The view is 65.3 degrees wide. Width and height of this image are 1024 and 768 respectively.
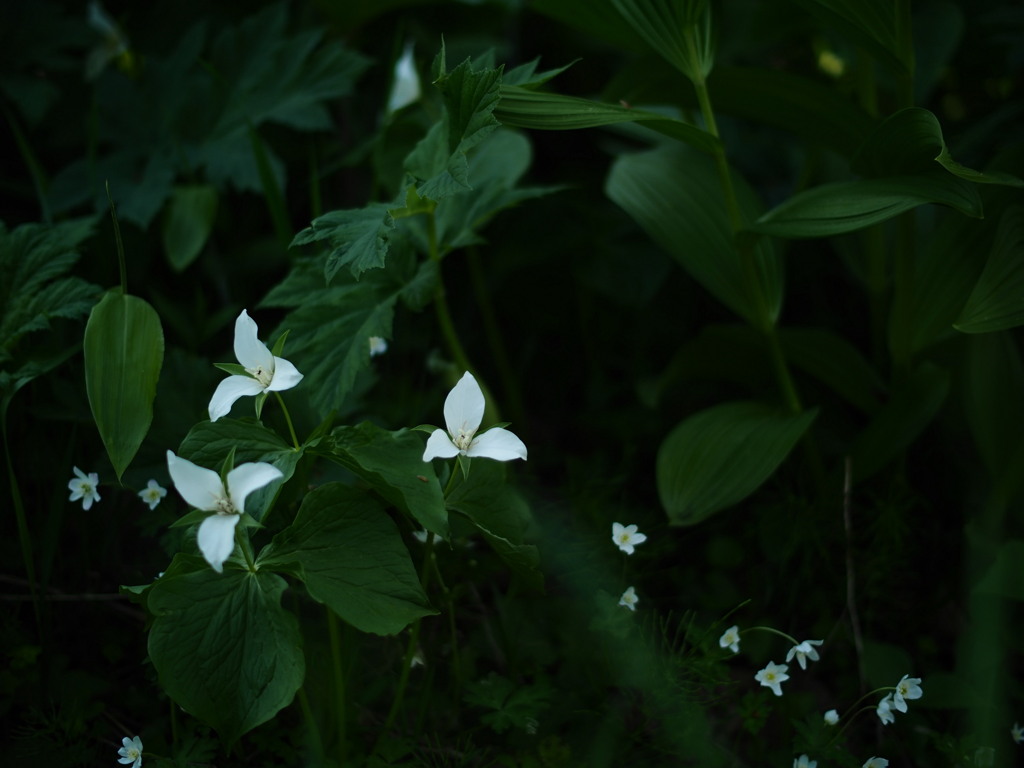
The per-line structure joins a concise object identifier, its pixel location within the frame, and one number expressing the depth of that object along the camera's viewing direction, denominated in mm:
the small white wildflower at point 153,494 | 1208
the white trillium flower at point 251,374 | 1033
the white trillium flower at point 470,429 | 1030
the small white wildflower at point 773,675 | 1151
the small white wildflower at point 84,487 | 1203
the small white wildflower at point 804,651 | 1108
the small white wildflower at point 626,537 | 1238
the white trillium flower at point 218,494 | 867
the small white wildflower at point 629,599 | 1212
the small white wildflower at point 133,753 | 1041
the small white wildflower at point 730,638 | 1152
